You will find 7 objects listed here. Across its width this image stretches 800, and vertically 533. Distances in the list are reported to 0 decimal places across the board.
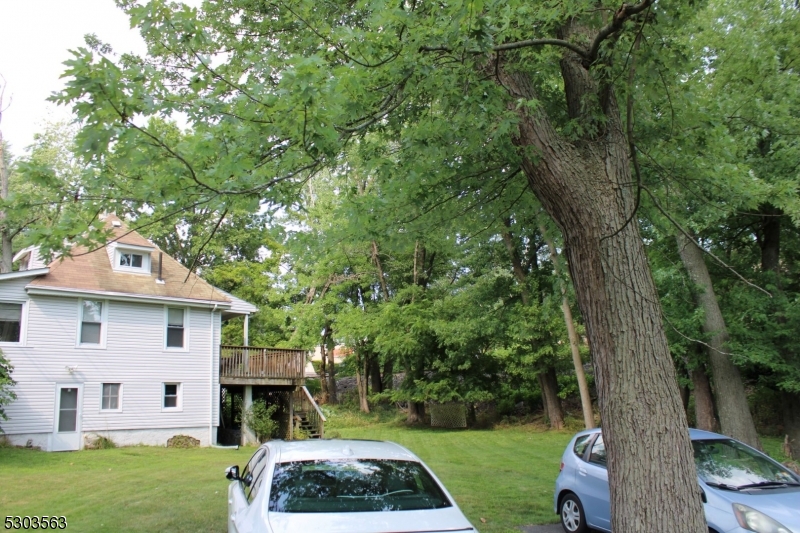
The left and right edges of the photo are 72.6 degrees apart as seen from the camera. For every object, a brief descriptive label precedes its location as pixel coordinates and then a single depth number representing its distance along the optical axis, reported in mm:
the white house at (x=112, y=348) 16797
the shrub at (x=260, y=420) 20203
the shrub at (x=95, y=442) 17250
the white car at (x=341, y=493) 3658
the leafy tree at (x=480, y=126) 3648
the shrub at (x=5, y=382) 14270
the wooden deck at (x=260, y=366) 20938
